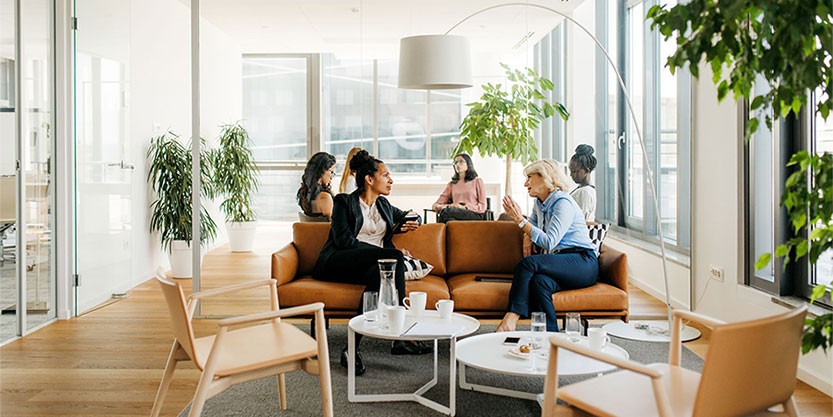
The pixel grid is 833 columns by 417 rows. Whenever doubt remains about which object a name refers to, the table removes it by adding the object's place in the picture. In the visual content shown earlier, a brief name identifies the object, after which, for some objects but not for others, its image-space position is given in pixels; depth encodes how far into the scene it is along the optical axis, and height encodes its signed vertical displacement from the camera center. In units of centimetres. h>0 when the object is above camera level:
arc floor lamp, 512 +94
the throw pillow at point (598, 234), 473 -22
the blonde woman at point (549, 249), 436 -31
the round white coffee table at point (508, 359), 310 -69
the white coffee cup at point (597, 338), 322 -59
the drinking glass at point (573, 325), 344 -58
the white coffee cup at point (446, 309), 374 -54
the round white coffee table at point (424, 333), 344 -61
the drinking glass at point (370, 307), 363 -52
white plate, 327 -67
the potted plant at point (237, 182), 565 +14
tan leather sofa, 442 -46
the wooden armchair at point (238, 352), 288 -63
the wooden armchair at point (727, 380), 220 -55
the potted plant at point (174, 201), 691 +0
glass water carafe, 358 -42
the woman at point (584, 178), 527 +16
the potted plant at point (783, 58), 180 +35
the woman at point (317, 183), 543 +13
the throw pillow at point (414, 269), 467 -43
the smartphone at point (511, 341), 351 -66
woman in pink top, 543 +5
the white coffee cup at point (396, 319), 350 -55
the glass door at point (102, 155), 570 +37
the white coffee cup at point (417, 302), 376 -51
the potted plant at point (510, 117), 541 +60
